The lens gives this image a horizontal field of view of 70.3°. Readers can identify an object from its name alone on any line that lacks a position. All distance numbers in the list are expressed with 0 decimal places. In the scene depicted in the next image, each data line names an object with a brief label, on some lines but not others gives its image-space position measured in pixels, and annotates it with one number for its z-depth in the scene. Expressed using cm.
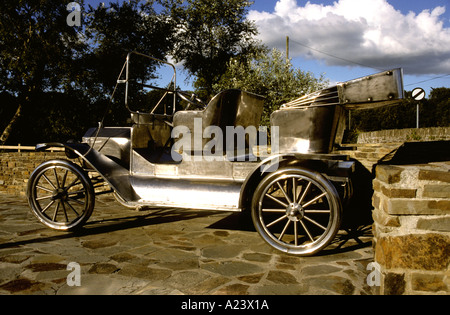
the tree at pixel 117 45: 1808
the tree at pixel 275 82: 1500
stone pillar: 226
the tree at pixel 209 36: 2420
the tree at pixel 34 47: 1545
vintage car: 315
